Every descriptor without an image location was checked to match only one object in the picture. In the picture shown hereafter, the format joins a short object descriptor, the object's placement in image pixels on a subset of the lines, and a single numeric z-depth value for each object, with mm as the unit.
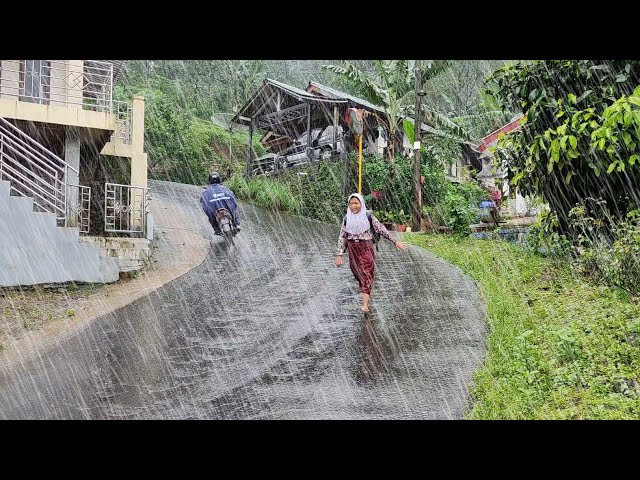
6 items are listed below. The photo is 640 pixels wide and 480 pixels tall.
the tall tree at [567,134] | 5770
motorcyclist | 8172
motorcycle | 8172
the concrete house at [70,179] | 6379
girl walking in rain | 5441
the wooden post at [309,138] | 11379
